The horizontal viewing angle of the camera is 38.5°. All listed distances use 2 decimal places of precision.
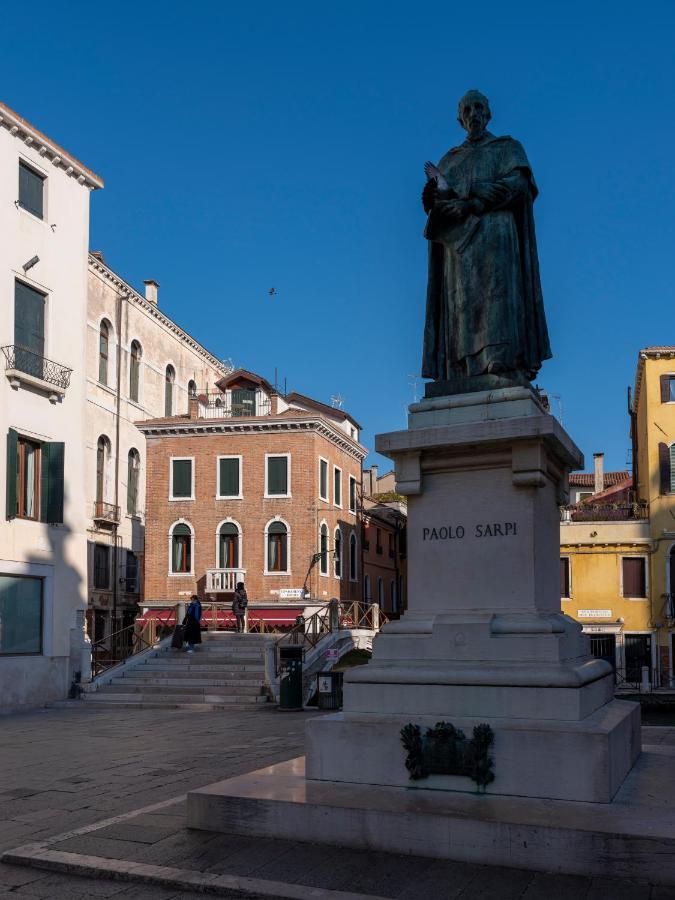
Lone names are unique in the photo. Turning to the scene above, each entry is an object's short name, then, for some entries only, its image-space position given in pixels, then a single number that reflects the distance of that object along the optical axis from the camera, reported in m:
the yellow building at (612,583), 41.62
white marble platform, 5.59
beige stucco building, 40.50
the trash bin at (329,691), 21.91
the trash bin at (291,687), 21.38
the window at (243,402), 42.84
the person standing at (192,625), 28.39
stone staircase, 23.72
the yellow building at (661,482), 40.91
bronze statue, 8.02
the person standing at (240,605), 32.91
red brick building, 39.88
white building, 23.58
